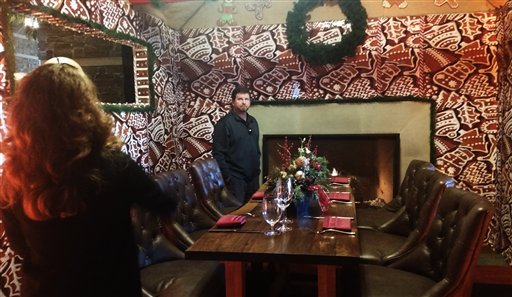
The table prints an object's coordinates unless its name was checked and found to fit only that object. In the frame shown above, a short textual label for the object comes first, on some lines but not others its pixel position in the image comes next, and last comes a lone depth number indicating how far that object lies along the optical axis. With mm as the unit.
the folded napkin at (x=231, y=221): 2059
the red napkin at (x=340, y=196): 2678
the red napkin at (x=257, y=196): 2820
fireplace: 4066
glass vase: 2291
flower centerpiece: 2289
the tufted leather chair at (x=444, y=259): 1697
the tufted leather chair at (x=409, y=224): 2393
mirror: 2678
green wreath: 4039
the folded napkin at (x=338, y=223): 1960
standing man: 3906
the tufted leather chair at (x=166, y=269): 1995
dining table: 1642
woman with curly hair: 1187
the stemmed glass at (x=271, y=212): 1935
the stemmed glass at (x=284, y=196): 2010
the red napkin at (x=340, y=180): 3336
